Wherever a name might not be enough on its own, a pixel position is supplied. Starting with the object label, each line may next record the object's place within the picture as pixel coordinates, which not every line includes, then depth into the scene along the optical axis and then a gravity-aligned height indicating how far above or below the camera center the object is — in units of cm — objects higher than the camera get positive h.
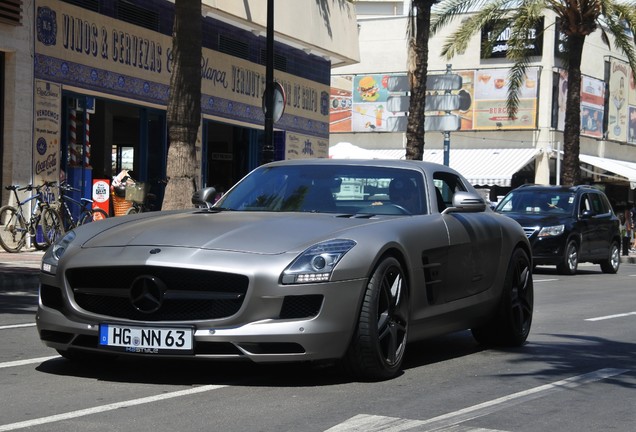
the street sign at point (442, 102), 2802 +152
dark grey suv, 2284 -104
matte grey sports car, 671 -68
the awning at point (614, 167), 5397 +22
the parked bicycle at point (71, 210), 2098 -92
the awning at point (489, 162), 5088 +27
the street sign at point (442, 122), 2795 +104
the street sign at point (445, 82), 2734 +192
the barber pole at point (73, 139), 2241 +34
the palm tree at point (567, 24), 3397 +420
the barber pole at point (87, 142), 2288 +30
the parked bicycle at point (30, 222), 1966 -108
